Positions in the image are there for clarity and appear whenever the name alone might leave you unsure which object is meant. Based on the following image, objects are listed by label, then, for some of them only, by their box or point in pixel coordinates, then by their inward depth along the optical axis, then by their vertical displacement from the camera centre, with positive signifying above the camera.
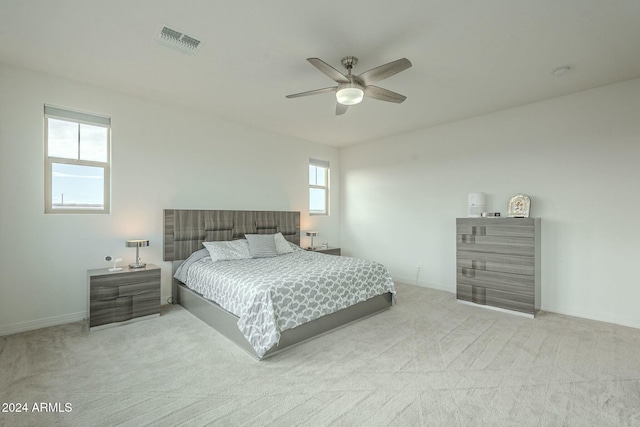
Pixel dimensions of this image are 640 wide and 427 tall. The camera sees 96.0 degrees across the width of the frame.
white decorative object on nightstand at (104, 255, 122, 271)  3.42 -0.63
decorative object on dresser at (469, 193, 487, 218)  4.23 +0.14
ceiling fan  2.35 +1.19
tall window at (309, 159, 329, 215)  6.13 +0.55
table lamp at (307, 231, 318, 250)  5.56 -0.42
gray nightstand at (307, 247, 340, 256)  5.40 -0.72
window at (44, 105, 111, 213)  3.33 +0.59
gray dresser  3.58 -0.65
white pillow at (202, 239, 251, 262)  3.96 -0.55
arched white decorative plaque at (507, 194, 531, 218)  3.89 +0.11
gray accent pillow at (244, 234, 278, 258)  4.26 -0.51
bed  2.57 -0.79
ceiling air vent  2.45 +1.52
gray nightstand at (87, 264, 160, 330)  3.12 -0.96
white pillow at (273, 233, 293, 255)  4.58 -0.54
